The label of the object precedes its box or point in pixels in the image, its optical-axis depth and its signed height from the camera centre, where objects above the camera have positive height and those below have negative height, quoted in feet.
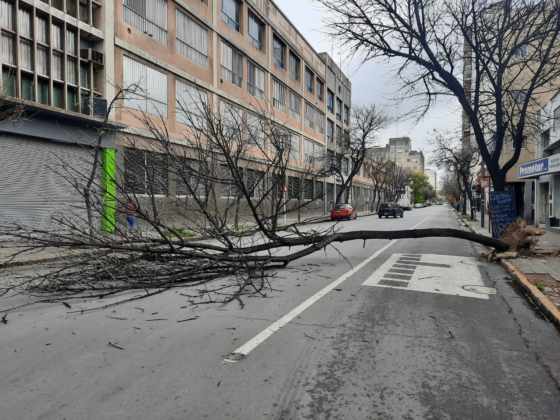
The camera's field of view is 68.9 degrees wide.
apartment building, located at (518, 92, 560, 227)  64.40 +5.06
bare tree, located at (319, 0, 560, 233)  43.73 +18.82
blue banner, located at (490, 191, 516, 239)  48.19 -0.92
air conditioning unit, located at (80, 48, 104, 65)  54.65 +19.81
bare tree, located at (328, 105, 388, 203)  141.18 +25.45
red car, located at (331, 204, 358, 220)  112.57 -2.78
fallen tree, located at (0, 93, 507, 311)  18.42 -2.03
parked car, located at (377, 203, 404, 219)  136.87 -2.64
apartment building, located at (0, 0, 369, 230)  47.50 +22.55
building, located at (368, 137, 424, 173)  524.03 +64.05
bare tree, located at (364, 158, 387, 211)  208.86 +17.16
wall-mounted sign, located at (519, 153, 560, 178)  59.21 +5.74
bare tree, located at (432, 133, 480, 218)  129.59 +15.59
